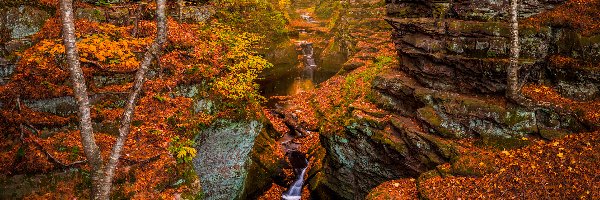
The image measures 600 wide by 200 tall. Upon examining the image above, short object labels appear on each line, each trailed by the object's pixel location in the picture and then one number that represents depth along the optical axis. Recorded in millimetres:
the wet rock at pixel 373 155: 14047
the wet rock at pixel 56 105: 11826
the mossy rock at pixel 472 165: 11867
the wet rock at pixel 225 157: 15281
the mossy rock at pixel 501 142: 12352
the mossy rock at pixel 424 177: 12297
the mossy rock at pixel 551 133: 11875
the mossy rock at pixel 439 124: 13727
